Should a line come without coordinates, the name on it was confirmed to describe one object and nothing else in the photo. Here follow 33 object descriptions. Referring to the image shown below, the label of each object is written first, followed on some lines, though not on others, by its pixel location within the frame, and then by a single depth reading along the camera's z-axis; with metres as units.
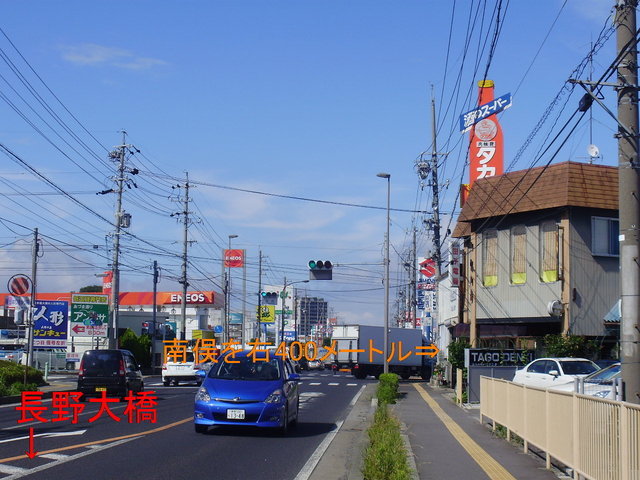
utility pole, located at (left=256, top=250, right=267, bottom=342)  78.49
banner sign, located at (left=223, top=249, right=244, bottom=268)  71.99
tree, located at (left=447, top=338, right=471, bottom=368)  33.22
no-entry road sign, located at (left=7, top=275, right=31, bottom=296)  28.92
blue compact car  15.23
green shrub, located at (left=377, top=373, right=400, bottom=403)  22.97
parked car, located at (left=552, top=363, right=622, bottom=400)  16.21
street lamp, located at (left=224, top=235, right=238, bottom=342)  67.57
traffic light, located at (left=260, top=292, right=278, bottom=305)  97.59
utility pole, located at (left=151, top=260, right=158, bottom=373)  55.03
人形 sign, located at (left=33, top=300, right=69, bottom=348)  34.78
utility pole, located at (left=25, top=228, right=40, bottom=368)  32.50
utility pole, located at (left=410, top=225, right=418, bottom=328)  63.19
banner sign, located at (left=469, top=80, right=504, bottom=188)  39.28
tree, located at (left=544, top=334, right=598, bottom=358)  28.02
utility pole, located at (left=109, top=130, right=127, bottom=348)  44.91
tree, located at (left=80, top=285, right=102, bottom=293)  132.77
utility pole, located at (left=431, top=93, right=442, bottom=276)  37.03
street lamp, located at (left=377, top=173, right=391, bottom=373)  37.66
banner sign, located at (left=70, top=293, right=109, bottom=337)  48.06
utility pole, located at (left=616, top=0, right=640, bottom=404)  12.15
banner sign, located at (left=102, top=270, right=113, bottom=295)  71.94
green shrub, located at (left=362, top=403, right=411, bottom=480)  9.19
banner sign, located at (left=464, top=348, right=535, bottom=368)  26.34
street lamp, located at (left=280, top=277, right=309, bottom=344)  86.56
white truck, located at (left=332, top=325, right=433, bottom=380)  52.06
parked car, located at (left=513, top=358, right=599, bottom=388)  20.94
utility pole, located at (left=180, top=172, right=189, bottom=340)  55.94
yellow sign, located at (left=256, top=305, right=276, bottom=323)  97.44
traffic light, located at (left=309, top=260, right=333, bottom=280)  36.38
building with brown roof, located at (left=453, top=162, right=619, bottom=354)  28.80
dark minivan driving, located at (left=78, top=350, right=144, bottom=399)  26.25
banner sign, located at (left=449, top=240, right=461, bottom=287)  35.08
